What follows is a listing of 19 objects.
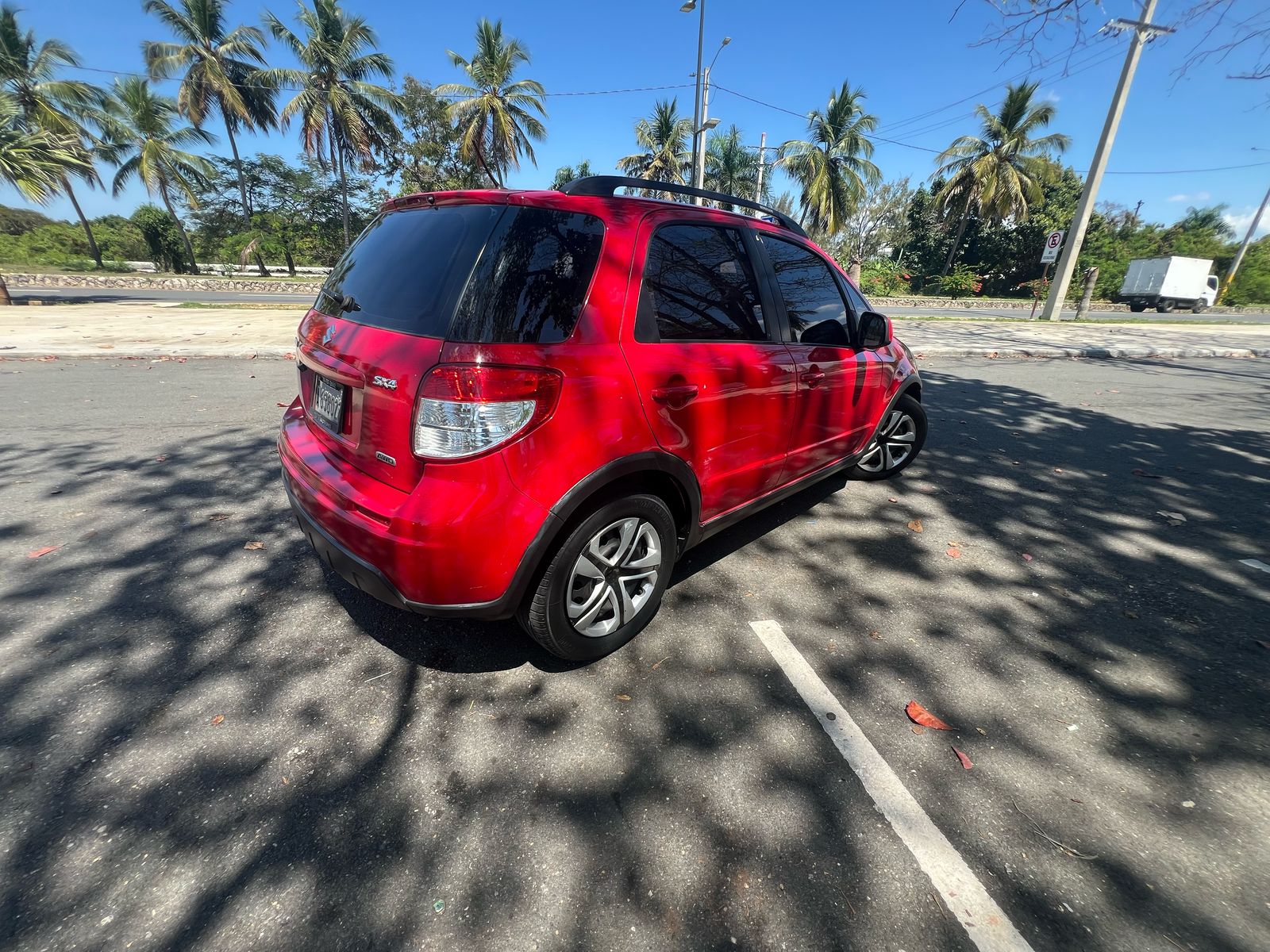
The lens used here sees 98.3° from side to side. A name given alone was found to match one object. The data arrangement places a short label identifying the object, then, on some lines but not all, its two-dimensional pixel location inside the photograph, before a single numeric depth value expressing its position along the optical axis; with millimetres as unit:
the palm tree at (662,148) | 29453
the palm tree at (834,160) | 26891
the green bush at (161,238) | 29188
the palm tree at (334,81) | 25703
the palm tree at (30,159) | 12586
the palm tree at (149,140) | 26047
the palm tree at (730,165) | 31844
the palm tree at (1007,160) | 27266
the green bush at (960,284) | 30328
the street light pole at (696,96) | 15953
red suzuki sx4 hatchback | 1767
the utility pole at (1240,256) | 33781
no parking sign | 16156
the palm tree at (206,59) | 27266
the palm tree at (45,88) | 19484
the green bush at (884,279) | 30188
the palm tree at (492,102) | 24688
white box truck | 28906
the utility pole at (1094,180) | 13930
